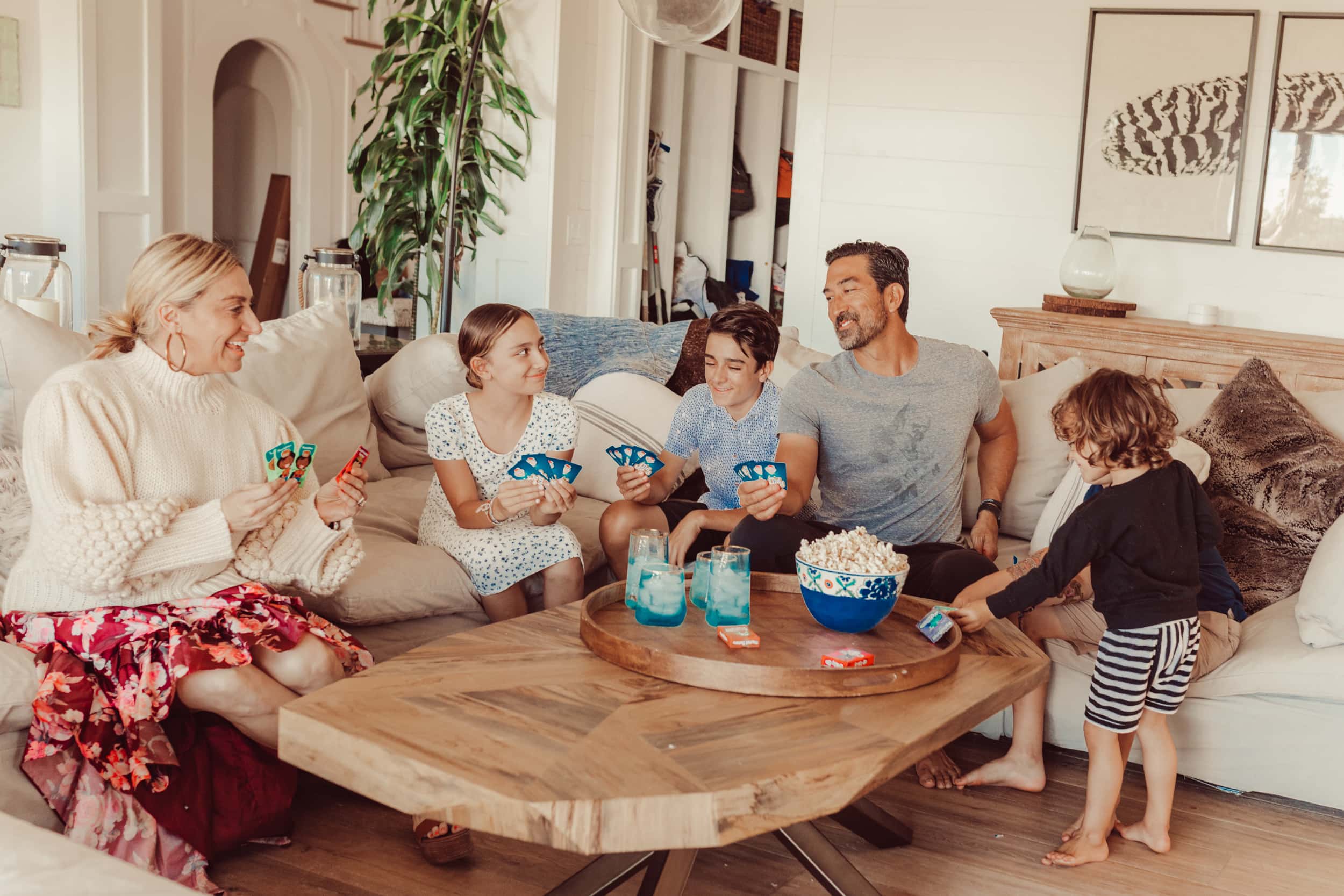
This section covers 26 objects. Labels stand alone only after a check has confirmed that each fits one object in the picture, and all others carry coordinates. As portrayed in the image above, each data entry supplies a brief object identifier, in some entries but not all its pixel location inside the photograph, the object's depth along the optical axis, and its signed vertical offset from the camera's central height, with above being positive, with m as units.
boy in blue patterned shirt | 2.75 -0.40
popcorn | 1.89 -0.44
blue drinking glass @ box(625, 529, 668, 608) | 1.92 -0.45
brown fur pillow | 2.72 -0.44
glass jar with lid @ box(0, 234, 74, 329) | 2.87 -0.11
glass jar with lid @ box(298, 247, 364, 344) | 3.70 -0.10
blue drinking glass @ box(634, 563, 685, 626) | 1.89 -0.52
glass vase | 4.46 +0.07
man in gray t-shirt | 2.74 -0.33
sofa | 2.30 -0.63
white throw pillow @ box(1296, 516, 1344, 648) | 2.43 -0.60
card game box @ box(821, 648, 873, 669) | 1.72 -0.55
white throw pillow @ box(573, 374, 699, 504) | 3.23 -0.43
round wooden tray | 1.67 -0.57
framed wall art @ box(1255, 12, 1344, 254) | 4.35 +0.56
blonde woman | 1.91 -0.60
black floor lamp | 4.20 +0.10
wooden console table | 4.05 -0.21
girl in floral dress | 2.60 -0.48
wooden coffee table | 1.31 -0.58
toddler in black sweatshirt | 2.18 -0.51
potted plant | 4.88 +0.45
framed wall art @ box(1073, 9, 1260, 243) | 4.49 +0.63
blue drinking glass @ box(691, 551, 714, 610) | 1.98 -0.52
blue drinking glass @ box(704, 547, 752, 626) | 1.90 -0.50
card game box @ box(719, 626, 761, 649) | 1.81 -0.55
